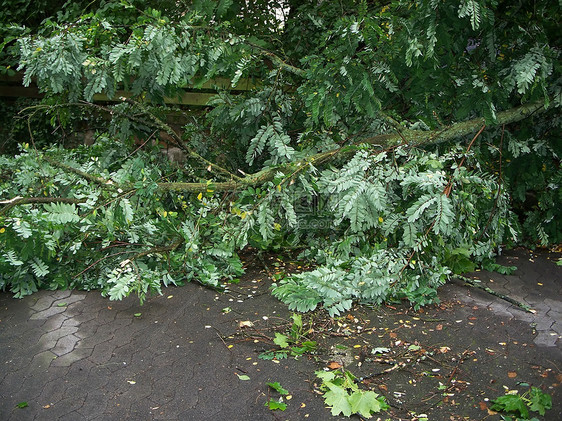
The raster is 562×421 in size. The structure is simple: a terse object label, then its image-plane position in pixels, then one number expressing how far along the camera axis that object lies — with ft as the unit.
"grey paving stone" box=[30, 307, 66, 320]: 12.01
